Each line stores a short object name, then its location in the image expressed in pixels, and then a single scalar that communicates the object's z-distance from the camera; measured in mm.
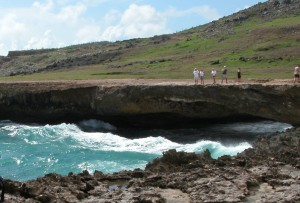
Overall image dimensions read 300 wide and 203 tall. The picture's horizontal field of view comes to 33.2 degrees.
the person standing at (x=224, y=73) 33966
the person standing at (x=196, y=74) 33844
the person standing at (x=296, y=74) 30614
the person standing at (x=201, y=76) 33966
